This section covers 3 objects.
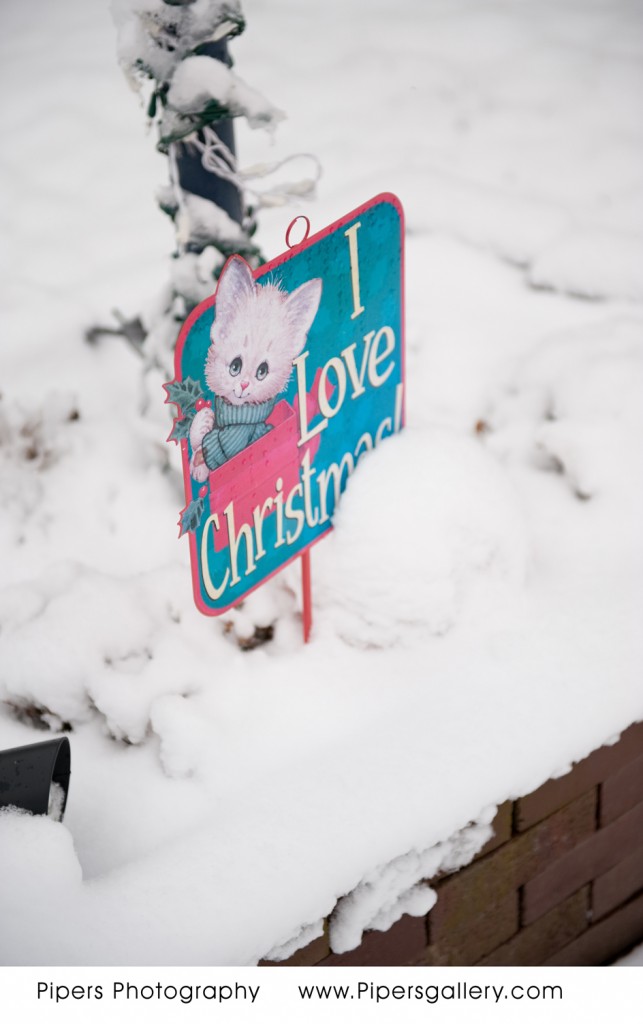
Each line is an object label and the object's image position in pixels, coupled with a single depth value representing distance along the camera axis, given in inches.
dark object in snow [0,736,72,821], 44.6
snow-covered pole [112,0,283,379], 55.7
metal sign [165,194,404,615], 46.8
